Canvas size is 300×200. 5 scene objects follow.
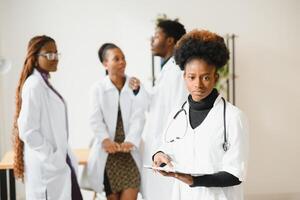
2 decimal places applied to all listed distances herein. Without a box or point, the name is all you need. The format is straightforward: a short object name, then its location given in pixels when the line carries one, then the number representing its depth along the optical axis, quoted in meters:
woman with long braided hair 2.56
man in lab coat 2.86
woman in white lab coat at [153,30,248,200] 1.58
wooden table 3.07
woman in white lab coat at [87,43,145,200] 2.96
